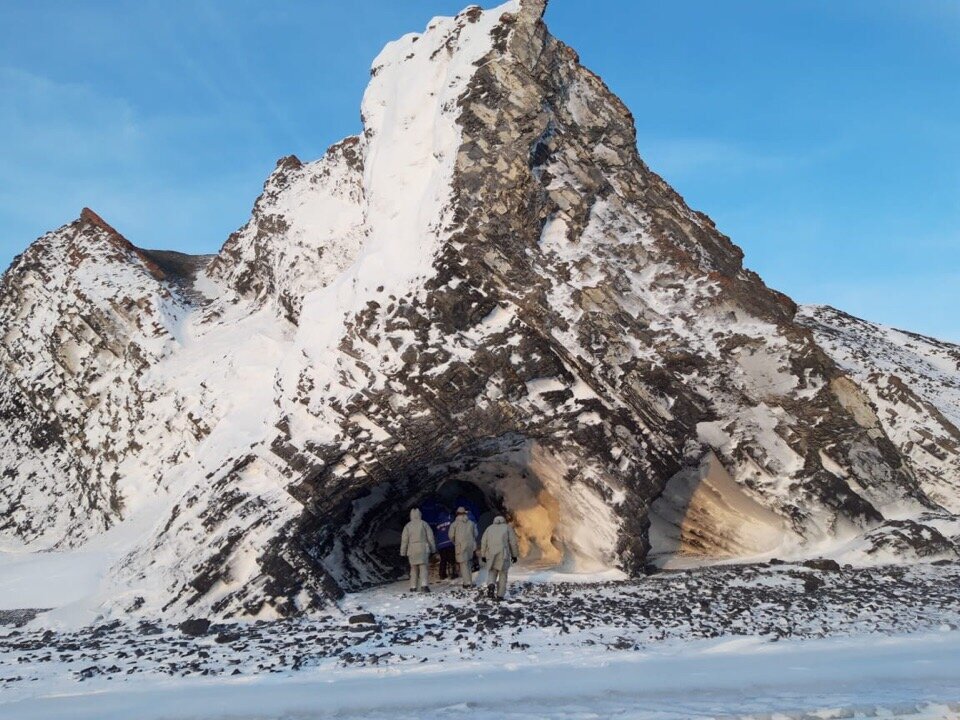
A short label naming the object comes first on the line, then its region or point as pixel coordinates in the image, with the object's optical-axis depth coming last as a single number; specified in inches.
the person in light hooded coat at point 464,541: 652.1
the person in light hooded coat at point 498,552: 600.1
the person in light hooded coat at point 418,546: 651.5
